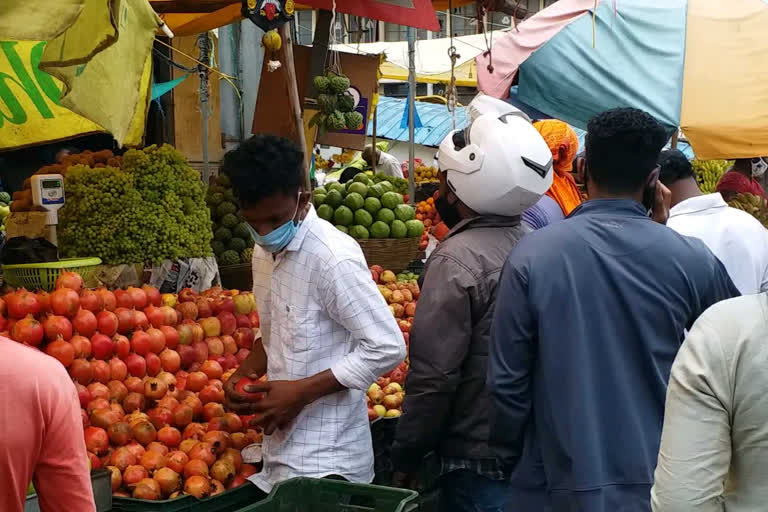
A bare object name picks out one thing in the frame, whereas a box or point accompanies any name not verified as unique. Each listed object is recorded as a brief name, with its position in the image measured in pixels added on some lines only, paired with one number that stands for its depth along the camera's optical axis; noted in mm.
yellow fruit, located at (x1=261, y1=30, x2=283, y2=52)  4055
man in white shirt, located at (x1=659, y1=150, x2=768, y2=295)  4285
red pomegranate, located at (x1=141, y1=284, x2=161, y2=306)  4062
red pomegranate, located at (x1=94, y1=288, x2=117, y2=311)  3742
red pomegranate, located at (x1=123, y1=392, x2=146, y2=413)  3393
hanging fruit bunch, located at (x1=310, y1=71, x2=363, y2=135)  5312
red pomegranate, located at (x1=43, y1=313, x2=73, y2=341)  3416
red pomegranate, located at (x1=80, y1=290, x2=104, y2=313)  3639
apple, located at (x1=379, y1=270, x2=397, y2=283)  5820
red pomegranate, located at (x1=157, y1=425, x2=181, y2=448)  3195
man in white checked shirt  2578
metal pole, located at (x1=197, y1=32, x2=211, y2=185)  6961
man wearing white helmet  2719
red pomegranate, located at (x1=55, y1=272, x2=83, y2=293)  3689
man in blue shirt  2258
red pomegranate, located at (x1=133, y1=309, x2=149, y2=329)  3789
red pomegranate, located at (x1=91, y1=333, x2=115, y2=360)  3506
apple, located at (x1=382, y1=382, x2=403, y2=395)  4062
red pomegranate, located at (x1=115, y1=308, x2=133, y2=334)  3732
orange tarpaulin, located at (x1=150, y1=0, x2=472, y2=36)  6793
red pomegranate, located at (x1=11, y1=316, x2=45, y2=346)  3346
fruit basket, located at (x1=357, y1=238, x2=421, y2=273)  6230
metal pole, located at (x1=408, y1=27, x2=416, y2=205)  7629
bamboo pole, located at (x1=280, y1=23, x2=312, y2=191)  4031
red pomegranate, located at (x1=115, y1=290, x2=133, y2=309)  3863
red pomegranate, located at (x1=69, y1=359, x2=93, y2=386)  3334
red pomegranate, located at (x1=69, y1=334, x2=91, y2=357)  3414
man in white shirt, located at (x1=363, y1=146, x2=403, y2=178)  11724
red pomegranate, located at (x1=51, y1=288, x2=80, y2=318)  3525
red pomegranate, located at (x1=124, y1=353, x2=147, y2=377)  3598
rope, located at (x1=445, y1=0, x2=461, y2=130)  6918
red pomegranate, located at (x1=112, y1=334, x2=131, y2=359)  3600
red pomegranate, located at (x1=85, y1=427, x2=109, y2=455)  3020
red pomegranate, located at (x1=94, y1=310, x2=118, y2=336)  3613
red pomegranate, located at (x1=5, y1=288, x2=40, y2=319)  3475
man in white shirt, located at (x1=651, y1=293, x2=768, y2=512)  1511
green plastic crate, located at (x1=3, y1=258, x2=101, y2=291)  4008
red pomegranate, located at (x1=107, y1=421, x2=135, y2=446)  3105
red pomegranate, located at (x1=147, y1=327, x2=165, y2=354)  3736
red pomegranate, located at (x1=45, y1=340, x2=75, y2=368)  3328
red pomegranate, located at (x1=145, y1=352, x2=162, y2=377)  3672
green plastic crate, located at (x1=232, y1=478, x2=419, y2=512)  2404
